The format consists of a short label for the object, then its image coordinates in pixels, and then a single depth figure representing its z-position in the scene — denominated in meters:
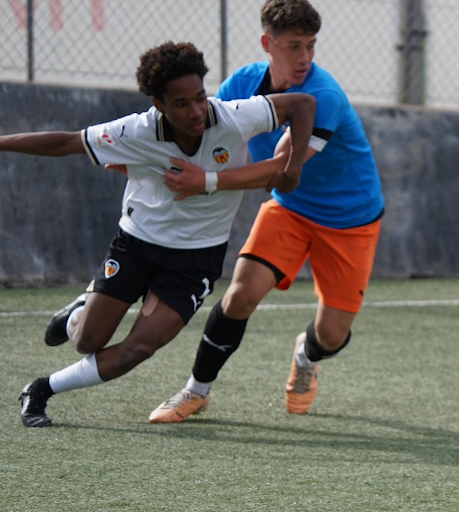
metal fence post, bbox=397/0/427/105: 18.41
